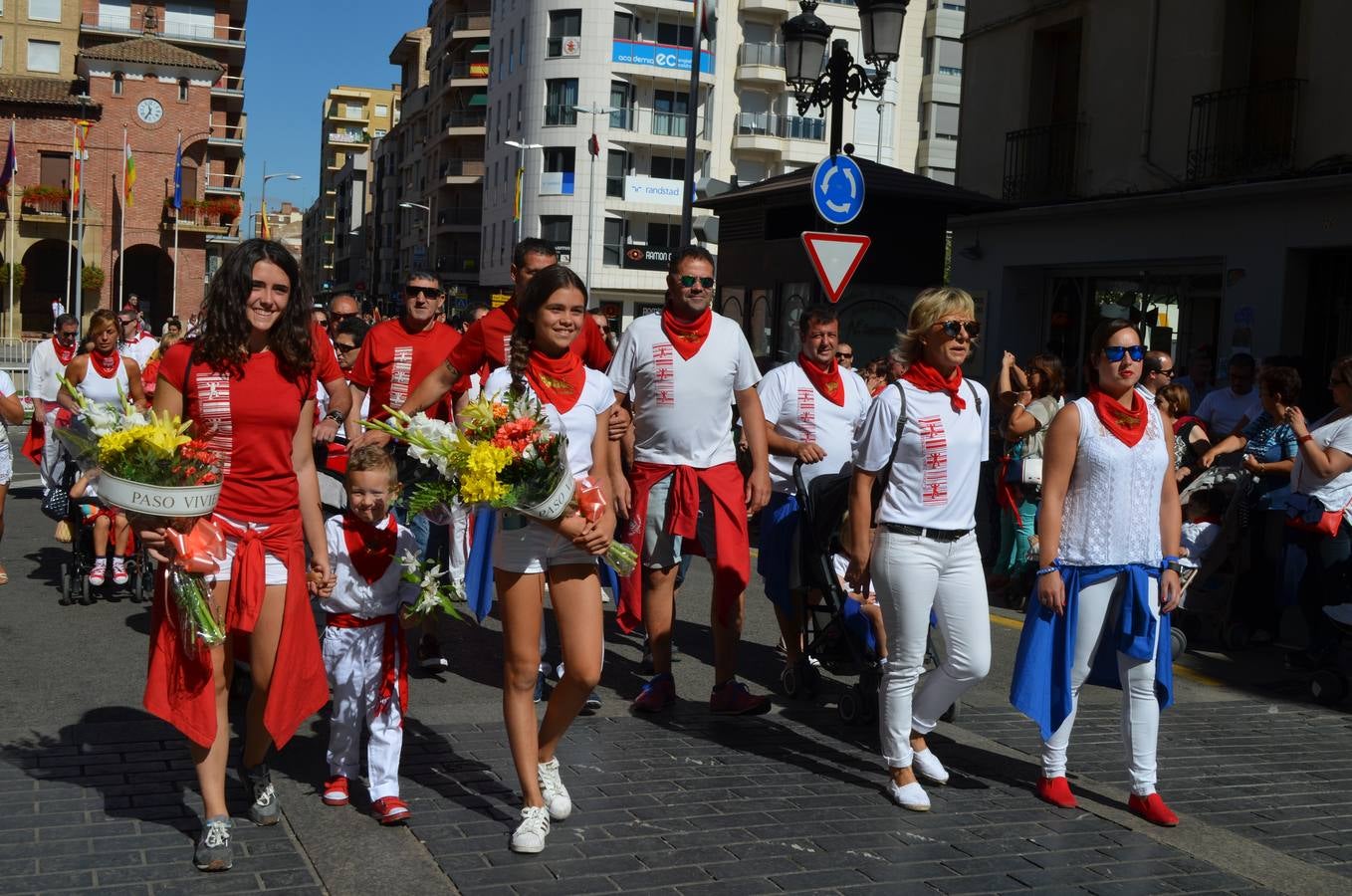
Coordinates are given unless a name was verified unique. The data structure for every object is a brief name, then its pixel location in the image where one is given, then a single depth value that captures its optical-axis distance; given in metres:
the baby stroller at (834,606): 6.89
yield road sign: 12.22
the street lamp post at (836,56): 13.70
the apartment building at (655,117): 65.94
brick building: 60.44
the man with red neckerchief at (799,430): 7.42
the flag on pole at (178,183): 58.06
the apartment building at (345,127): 154.50
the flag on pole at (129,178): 57.03
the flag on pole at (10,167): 52.62
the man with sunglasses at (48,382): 10.44
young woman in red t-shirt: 4.82
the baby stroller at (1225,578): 9.57
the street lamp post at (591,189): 61.03
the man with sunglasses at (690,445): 6.94
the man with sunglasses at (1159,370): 10.71
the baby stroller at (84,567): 9.59
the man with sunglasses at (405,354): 8.15
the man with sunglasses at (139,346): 13.77
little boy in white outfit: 5.41
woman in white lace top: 5.79
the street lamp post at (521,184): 62.62
